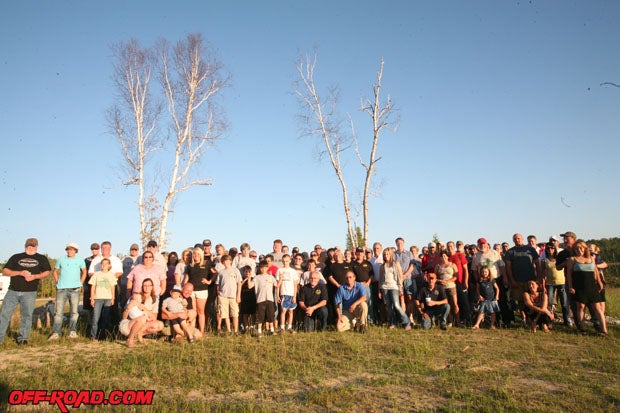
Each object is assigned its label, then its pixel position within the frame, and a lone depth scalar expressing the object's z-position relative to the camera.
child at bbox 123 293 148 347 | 7.93
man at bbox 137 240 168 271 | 9.49
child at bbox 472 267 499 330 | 9.21
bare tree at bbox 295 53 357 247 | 17.12
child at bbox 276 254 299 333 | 9.46
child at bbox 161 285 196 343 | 8.15
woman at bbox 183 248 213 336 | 9.16
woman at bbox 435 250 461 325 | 9.65
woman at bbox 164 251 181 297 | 9.98
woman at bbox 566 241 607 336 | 8.51
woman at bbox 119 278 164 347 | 8.01
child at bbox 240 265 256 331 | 9.59
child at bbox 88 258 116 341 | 8.73
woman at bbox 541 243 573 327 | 9.43
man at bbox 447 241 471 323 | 9.80
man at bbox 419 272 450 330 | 9.36
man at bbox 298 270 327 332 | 9.42
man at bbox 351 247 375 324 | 10.08
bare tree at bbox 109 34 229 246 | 16.53
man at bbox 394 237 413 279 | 10.46
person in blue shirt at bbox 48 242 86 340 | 8.74
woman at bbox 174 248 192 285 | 9.28
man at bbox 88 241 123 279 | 9.48
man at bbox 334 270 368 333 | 9.32
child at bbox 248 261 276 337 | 9.05
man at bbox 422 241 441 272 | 10.40
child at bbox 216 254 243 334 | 9.05
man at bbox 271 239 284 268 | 10.71
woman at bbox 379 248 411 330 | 9.60
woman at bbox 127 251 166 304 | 8.77
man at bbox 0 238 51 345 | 8.16
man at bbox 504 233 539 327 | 9.57
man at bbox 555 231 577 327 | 9.26
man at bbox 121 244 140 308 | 10.00
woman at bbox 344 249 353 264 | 10.62
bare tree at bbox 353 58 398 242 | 17.39
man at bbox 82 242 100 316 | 9.55
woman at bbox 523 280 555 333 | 8.84
